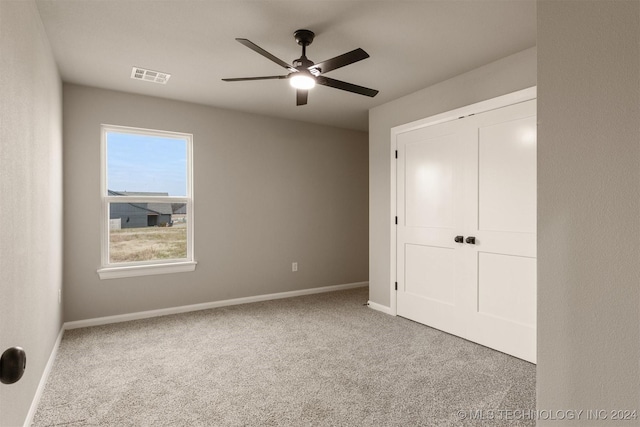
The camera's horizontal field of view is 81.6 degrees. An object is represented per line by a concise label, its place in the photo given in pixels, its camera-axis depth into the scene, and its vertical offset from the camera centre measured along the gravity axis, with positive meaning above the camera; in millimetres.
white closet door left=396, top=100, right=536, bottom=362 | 3047 -159
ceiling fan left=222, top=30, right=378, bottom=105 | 2521 +1001
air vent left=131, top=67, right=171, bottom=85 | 3420 +1283
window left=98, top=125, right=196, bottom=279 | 4051 +92
